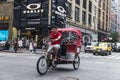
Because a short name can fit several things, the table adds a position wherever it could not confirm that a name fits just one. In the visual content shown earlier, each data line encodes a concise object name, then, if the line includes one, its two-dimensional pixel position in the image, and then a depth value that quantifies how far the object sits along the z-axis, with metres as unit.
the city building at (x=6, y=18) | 19.69
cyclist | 5.62
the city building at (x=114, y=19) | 43.97
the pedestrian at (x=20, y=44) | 15.42
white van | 19.19
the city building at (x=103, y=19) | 32.37
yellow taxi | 15.56
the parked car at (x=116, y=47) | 23.25
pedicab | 5.96
